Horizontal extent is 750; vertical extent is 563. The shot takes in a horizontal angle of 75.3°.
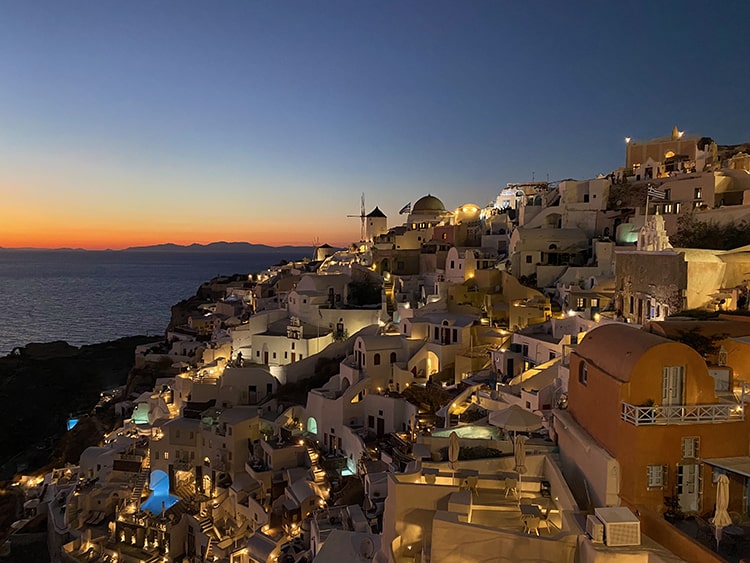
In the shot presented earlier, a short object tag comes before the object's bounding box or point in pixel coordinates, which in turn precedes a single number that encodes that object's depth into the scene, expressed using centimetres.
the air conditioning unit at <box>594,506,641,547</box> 831
